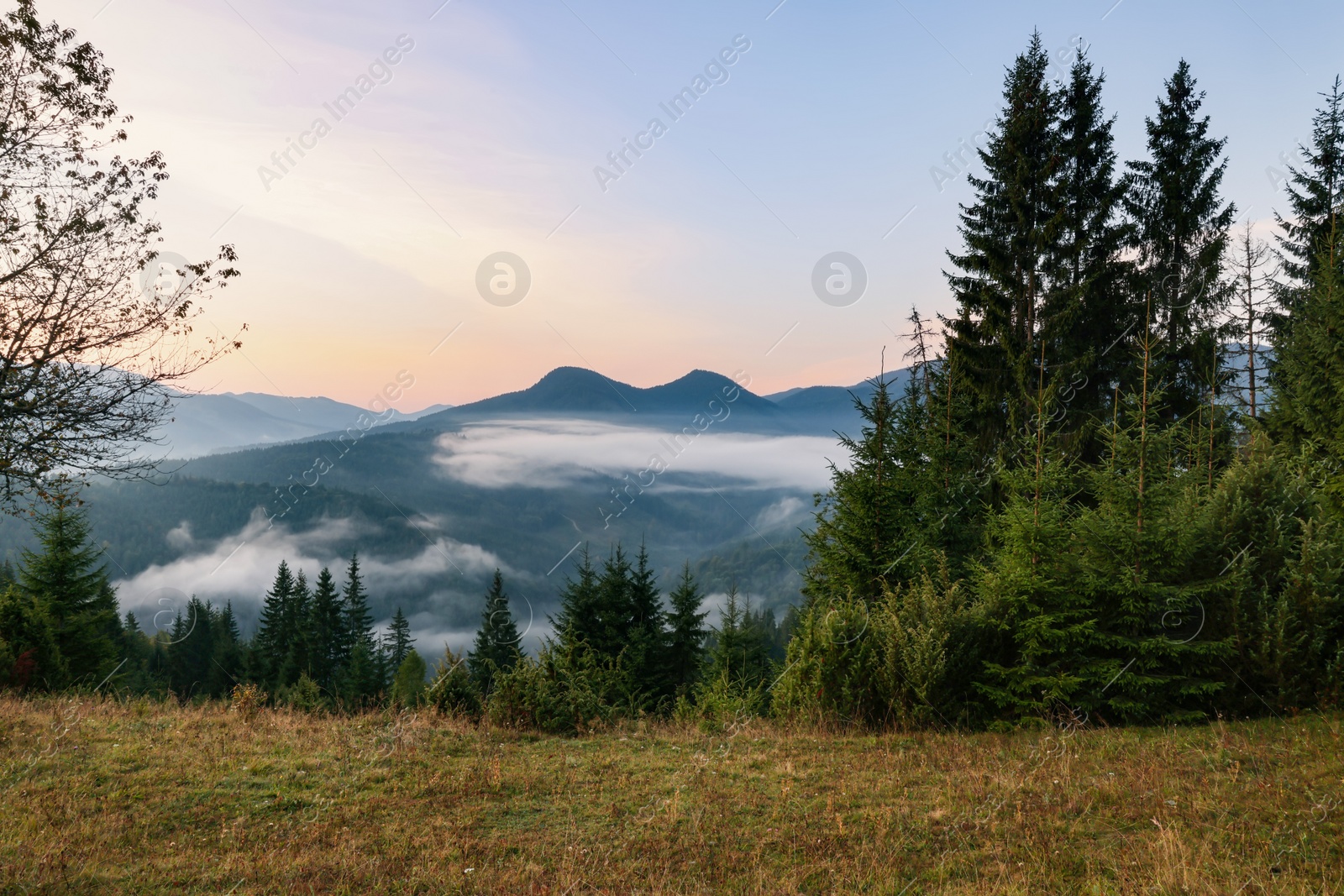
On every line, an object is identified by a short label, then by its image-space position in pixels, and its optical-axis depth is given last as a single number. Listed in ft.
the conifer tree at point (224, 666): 217.15
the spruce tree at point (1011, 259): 73.31
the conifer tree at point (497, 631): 191.01
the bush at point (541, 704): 39.78
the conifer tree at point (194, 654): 229.86
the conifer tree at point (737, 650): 102.73
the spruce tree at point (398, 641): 289.33
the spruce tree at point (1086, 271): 72.18
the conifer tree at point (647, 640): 110.63
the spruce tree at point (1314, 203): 87.35
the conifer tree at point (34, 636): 88.69
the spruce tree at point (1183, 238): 78.84
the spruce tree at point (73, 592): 107.86
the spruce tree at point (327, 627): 222.69
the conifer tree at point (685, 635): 120.78
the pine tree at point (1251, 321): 93.61
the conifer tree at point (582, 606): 115.55
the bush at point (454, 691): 41.88
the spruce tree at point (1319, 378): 54.75
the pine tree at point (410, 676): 202.39
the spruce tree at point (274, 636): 214.07
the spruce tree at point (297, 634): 208.74
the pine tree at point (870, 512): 58.70
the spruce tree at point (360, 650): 201.16
